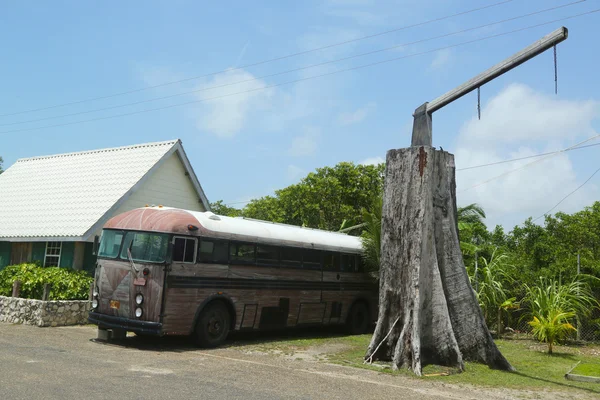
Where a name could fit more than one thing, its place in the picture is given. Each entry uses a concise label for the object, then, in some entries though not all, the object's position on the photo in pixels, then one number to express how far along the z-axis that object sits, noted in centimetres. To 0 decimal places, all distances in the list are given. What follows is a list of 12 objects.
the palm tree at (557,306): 1478
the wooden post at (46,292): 1588
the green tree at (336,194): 3312
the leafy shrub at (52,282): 1675
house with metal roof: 1912
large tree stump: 1188
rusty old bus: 1266
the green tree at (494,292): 1769
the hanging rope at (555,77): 1098
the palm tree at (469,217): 2723
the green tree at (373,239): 1767
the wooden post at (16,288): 1653
